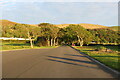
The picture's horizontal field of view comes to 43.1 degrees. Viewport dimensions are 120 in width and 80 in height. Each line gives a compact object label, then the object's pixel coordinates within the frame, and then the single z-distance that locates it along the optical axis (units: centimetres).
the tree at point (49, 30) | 6000
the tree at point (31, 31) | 4719
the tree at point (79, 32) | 6469
